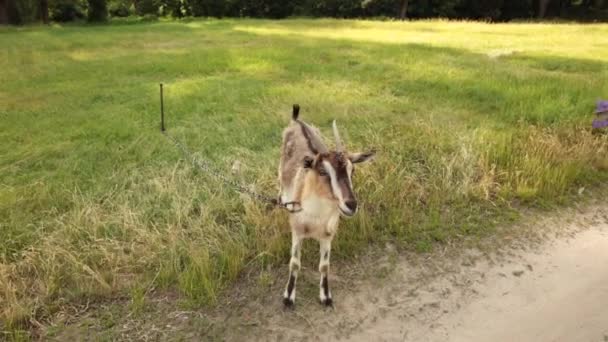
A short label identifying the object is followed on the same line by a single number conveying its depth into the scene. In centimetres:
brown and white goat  360
